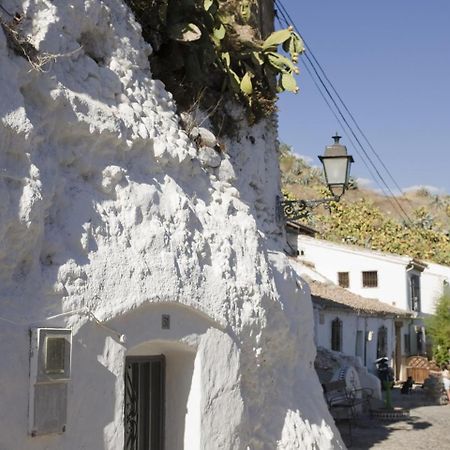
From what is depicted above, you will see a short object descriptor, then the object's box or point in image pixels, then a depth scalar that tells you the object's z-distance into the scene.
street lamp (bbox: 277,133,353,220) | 10.78
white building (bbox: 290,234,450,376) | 33.88
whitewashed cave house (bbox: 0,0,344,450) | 5.51
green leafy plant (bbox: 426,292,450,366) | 31.48
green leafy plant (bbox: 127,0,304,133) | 8.29
